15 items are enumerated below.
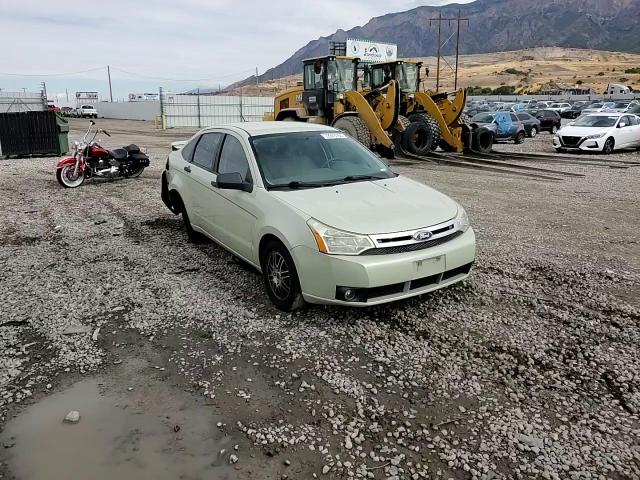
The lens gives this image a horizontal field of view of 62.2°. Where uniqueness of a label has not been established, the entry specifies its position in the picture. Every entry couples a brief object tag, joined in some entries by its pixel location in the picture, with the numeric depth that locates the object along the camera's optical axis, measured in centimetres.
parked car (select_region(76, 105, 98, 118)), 6276
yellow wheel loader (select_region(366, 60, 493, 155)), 1675
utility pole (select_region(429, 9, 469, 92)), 5466
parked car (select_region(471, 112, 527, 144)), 2273
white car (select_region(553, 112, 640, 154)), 1847
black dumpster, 1739
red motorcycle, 1183
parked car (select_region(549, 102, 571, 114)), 4283
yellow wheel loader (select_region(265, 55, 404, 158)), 1579
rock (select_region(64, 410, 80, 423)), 324
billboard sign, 5472
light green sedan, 414
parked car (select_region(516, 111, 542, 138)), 2593
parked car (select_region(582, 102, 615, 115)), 3681
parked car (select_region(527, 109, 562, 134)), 2953
